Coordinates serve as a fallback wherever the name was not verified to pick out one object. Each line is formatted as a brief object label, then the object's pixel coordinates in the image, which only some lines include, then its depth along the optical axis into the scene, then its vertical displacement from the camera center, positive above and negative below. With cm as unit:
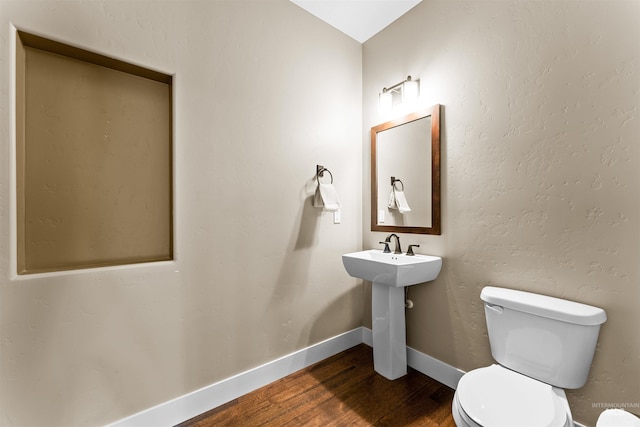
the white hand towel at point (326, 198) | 201 +10
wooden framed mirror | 186 +28
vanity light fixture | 195 +87
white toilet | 100 -68
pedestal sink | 172 -63
